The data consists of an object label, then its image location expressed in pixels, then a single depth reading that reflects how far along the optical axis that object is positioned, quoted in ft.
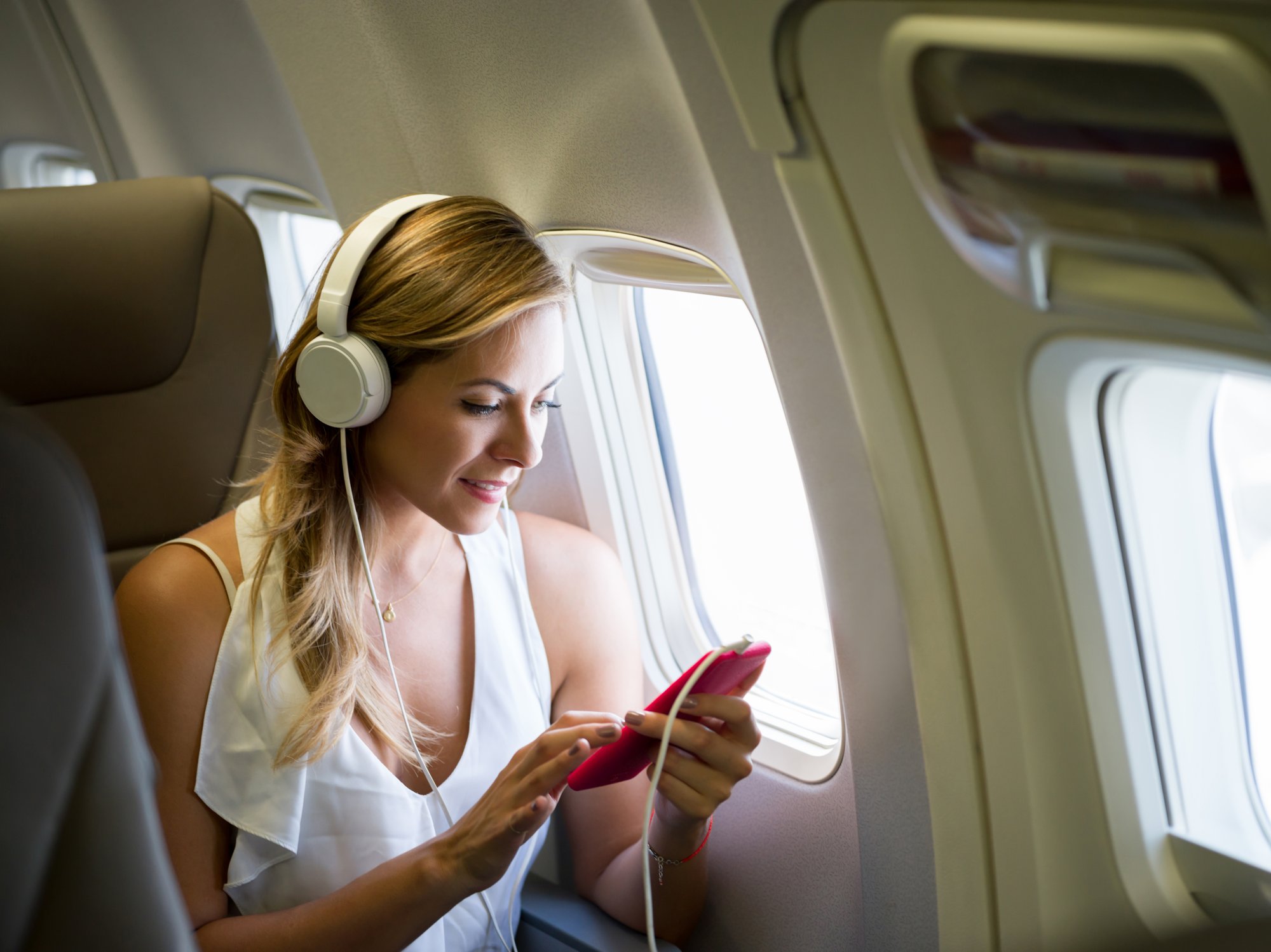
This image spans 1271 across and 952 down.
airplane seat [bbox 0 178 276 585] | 5.34
